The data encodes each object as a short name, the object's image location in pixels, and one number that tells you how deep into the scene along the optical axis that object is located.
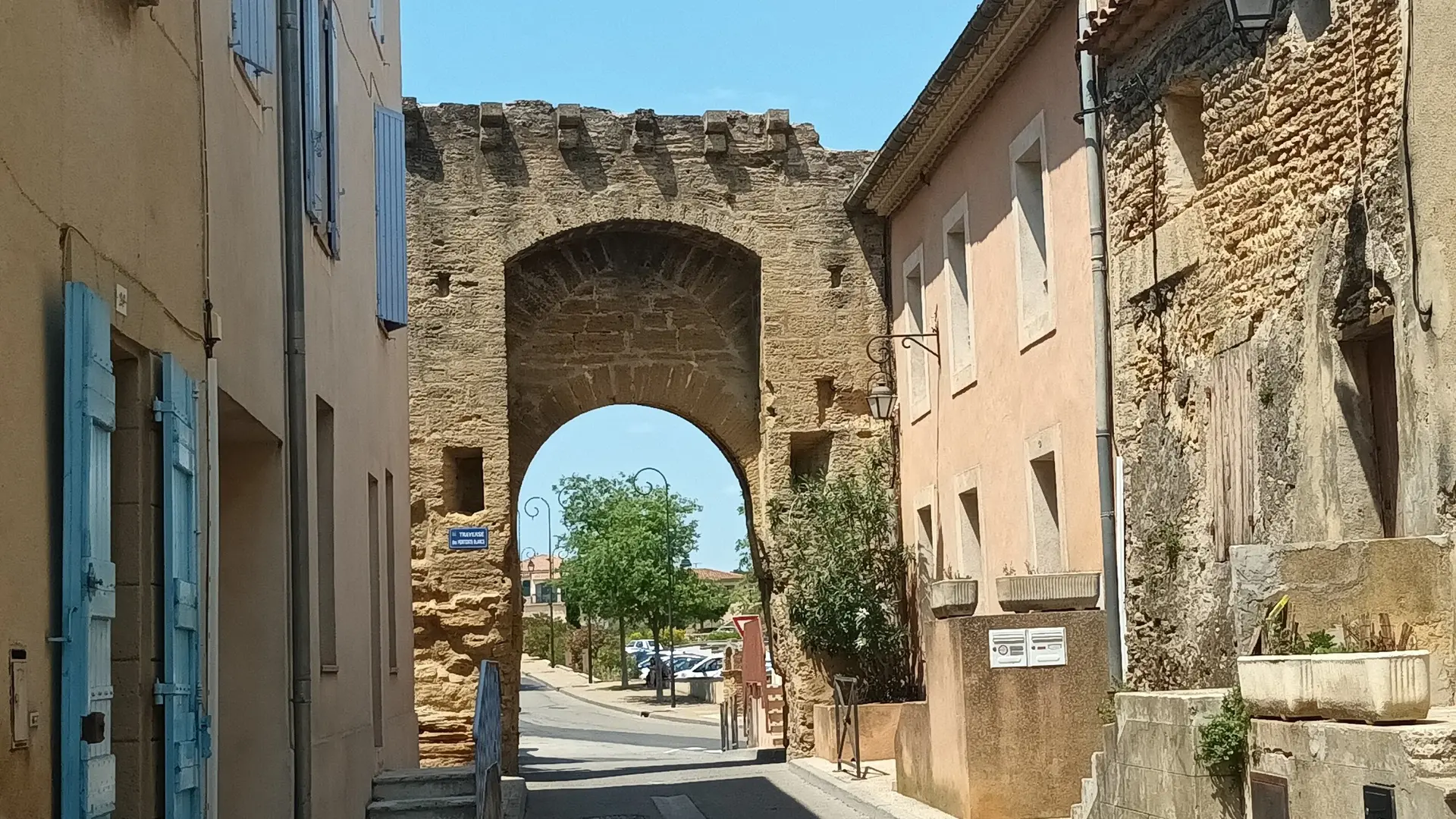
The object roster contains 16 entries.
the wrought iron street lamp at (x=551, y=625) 52.62
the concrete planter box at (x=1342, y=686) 5.78
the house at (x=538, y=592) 81.56
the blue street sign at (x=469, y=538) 18.70
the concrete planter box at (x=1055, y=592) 11.65
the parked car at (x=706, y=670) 43.00
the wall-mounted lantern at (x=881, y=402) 17.91
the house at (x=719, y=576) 93.29
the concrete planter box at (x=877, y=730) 17.22
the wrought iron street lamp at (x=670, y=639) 37.35
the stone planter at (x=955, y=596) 12.70
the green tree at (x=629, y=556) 46.19
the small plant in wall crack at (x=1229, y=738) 7.11
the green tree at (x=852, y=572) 18.27
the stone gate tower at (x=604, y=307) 18.88
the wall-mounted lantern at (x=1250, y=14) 8.36
